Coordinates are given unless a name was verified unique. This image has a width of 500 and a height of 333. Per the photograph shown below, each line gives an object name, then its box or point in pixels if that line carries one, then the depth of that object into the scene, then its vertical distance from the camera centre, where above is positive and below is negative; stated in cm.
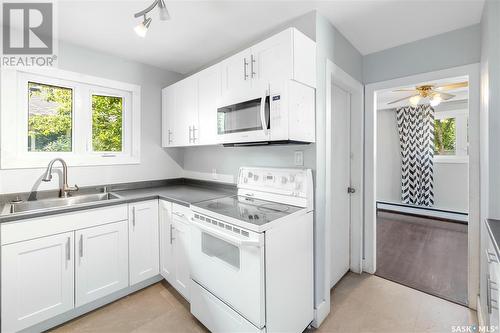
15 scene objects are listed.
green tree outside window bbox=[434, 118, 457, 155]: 465 +58
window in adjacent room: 450 +58
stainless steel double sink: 192 -34
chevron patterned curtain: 478 +25
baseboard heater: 440 -94
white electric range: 146 -65
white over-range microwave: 164 +38
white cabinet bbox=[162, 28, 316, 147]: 165 +71
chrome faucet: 220 -12
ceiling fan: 307 +100
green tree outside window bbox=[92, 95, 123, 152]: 266 +50
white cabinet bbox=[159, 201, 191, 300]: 211 -76
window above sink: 212 +49
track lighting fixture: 149 +96
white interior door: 241 -19
